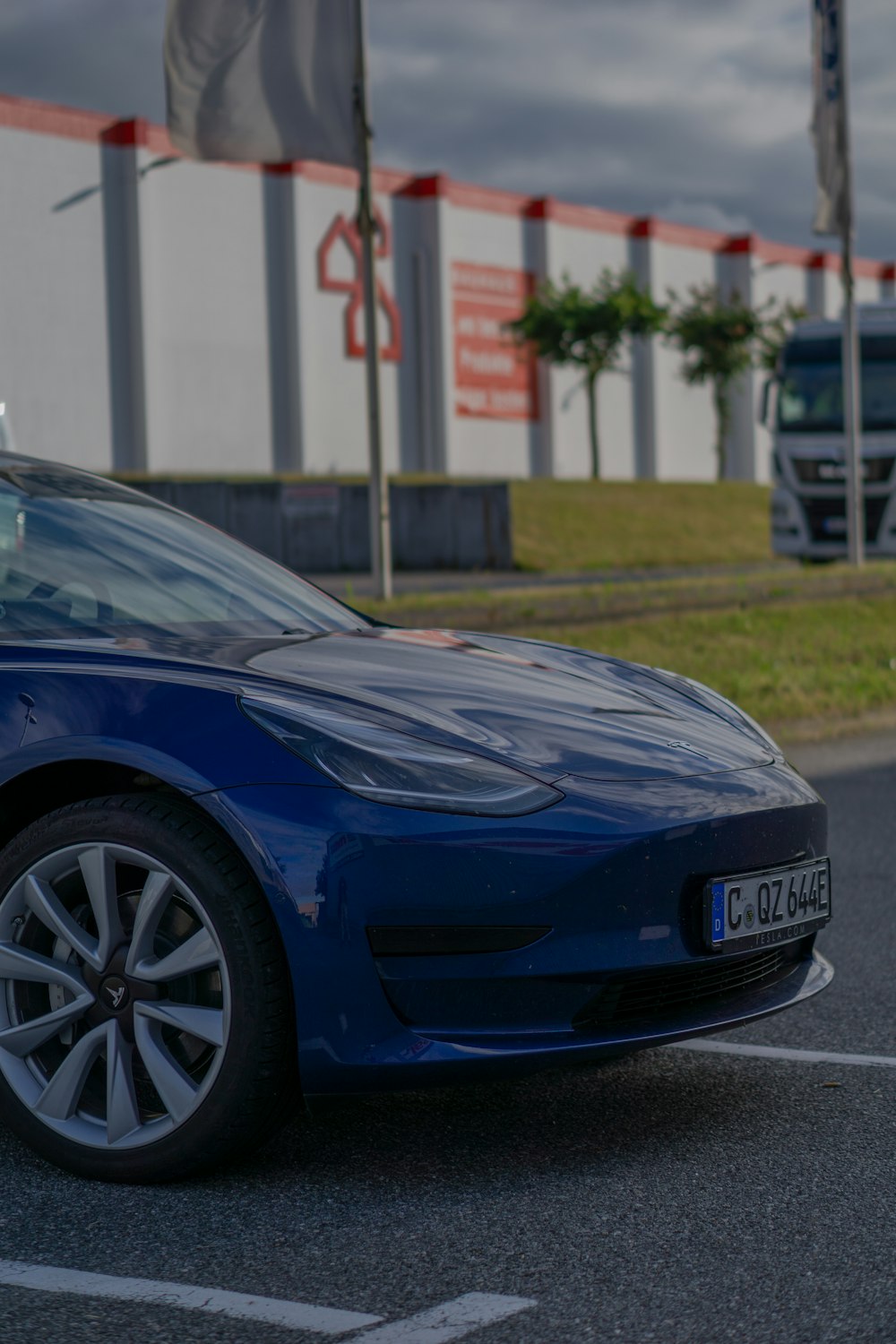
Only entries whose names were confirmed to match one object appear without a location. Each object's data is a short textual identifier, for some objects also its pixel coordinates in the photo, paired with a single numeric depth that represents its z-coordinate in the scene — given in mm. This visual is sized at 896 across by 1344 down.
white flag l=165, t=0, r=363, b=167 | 12883
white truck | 23344
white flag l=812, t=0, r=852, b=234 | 19766
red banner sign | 53312
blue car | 3209
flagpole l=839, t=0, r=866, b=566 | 20312
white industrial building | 43906
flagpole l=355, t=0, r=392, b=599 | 13938
